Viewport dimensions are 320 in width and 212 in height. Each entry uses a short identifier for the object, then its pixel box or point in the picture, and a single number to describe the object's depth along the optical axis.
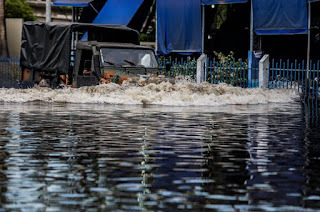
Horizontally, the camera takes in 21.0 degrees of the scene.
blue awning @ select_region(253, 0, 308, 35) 35.31
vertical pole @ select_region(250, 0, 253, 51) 36.54
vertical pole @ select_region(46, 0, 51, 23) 40.00
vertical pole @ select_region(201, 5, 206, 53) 38.97
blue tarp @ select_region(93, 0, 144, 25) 41.88
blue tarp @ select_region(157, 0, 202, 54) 39.78
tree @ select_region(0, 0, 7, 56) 51.78
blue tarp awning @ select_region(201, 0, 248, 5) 37.06
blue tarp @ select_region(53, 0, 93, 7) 43.62
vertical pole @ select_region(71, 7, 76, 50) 46.06
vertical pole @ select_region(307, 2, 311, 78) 33.70
